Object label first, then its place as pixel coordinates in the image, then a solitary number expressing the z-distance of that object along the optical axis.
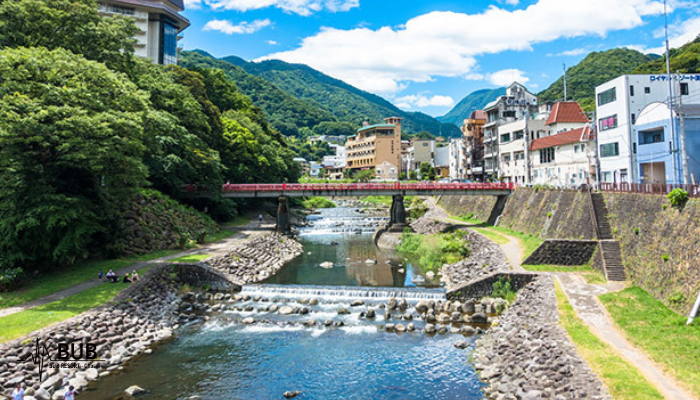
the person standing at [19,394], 12.87
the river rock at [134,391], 15.01
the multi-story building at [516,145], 60.25
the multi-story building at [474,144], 79.25
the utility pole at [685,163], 24.49
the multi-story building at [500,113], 70.75
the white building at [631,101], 36.31
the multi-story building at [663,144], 30.27
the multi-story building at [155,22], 73.44
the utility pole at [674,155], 30.40
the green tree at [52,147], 22.41
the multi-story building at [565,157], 46.09
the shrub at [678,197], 21.62
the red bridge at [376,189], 49.12
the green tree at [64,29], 30.67
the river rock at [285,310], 23.95
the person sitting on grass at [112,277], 24.72
